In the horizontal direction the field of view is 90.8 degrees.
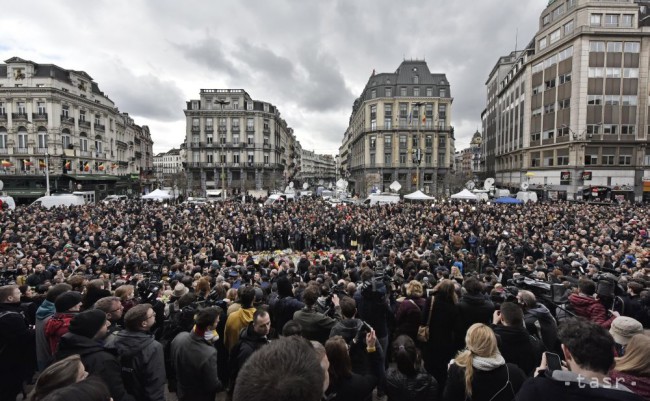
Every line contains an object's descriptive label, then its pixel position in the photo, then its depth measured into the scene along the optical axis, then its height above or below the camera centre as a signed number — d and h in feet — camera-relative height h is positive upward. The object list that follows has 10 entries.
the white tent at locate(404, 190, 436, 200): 97.71 -3.55
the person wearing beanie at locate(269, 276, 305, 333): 17.35 -6.63
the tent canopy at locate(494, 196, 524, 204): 92.73 -4.42
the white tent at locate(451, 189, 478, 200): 94.16 -3.25
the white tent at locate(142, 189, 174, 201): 106.87 -4.11
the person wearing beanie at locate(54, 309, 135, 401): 9.95 -5.36
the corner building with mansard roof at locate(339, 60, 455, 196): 212.43 +37.51
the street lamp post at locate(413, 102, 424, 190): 102.71 +9.55
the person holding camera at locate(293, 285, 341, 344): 13.92 -6.08
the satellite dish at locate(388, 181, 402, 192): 106.63 -0.51
